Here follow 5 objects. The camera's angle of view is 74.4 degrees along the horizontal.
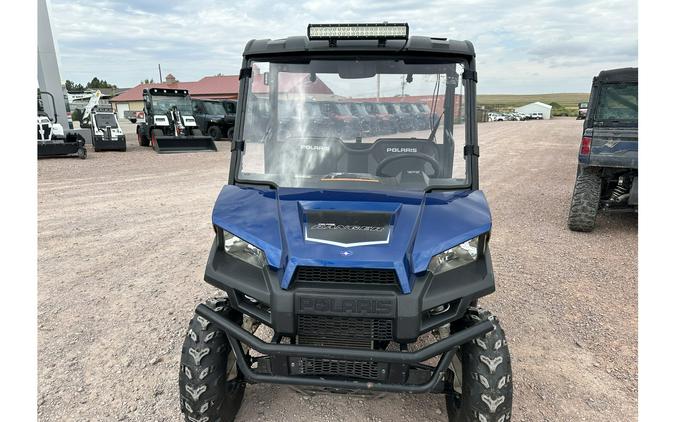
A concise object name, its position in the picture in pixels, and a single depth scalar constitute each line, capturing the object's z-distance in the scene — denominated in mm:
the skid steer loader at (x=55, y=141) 13211
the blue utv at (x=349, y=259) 1990
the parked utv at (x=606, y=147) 5805
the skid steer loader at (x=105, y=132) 15859
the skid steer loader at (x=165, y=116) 18016
